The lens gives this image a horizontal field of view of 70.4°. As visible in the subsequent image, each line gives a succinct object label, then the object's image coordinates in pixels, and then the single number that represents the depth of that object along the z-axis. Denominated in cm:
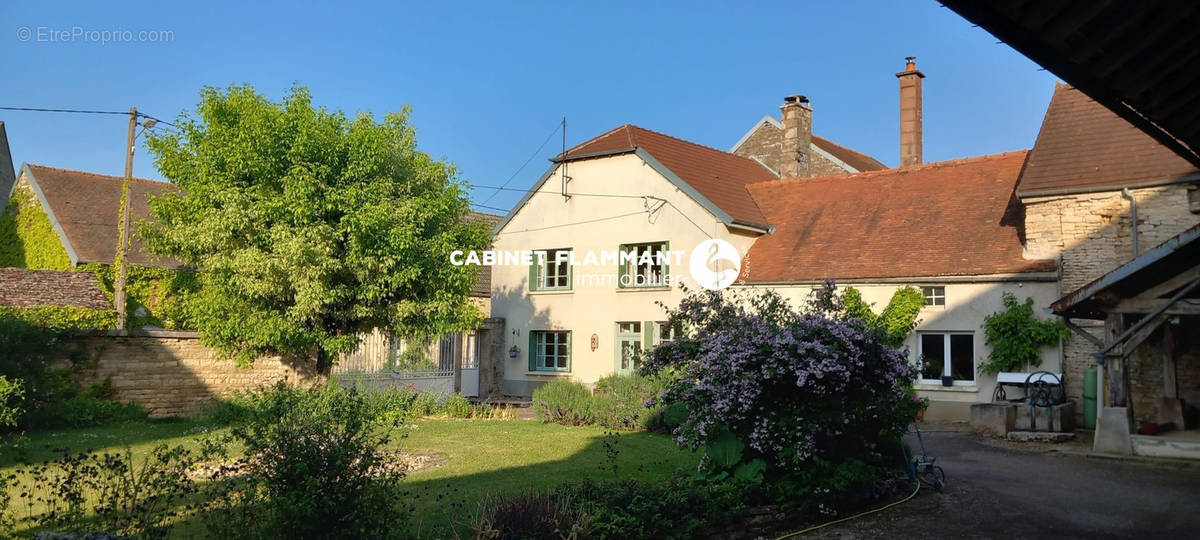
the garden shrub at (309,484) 588
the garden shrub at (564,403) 1757
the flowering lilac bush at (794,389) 877
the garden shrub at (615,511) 683
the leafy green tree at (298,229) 1766
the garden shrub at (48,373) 1584
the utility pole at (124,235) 2333
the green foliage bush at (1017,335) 1842
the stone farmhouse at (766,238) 2008
